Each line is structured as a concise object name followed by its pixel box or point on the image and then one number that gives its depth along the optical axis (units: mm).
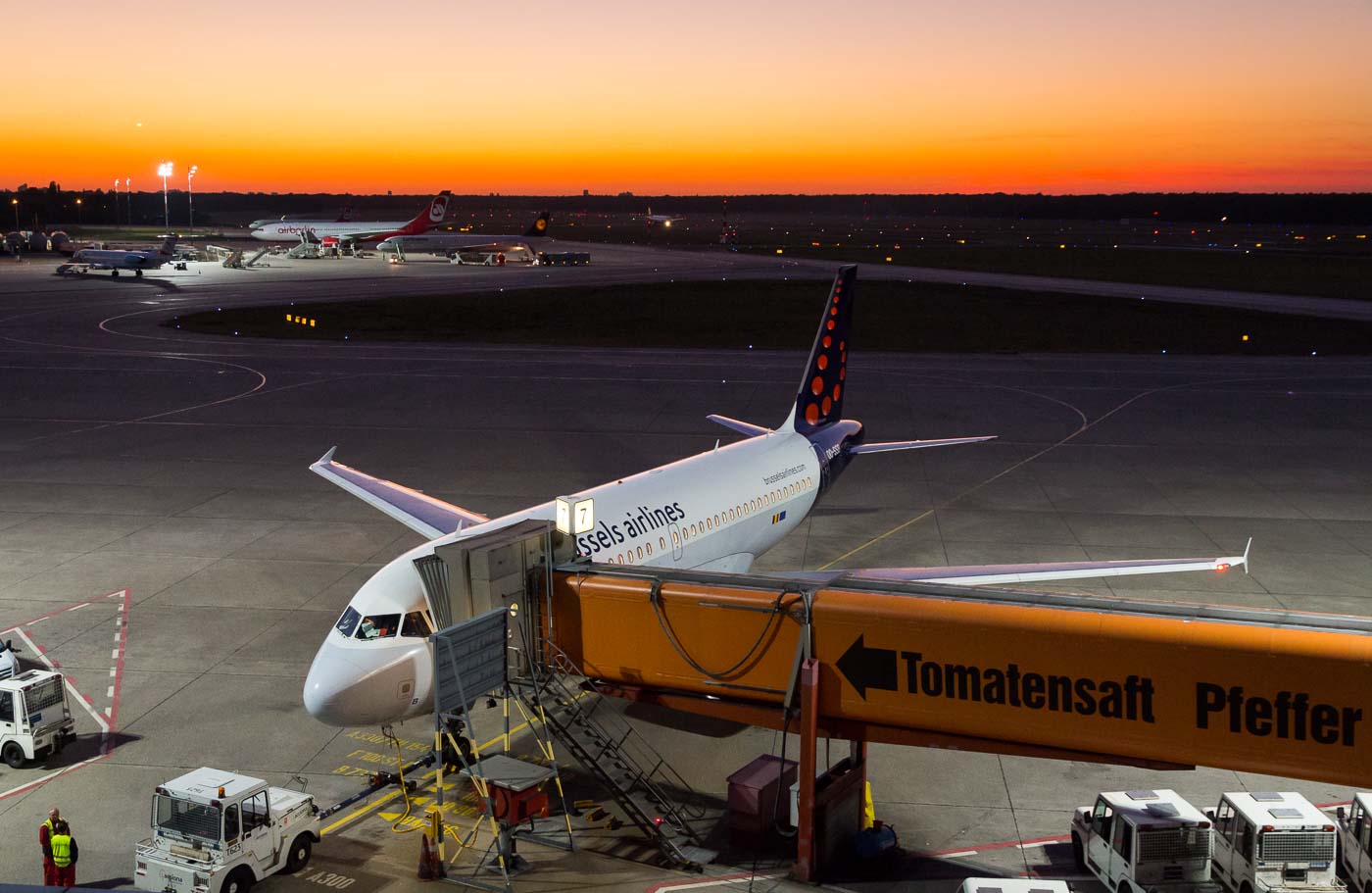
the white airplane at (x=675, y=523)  21141
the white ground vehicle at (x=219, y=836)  18578
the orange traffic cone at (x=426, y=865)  19375
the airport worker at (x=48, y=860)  18844
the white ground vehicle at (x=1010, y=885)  16484
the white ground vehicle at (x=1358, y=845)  18500
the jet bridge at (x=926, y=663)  15180
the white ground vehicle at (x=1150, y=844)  18062
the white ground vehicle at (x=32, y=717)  23469
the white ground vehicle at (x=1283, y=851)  17997
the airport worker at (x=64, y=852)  18641
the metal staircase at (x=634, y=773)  20000
